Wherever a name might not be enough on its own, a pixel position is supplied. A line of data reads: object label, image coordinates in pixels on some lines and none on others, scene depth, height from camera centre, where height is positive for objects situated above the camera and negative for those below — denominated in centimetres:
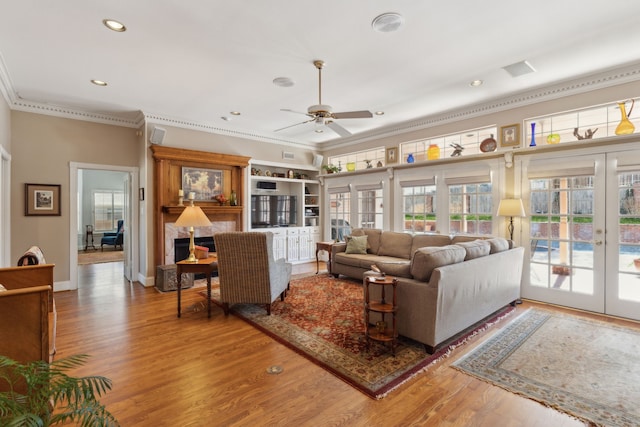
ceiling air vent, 341 +162
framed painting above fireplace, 561 +55
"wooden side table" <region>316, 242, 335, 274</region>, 585 -66
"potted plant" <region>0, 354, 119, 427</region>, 108 -71
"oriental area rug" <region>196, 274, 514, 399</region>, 242 -124
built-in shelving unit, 679 +14
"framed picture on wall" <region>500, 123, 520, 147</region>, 446 +112
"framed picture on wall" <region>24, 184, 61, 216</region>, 466 +19
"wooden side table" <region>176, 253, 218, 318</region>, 374 -67
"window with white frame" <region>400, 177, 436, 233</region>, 555 +14
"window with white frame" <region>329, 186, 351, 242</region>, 713 +3
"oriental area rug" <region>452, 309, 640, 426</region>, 207 -126
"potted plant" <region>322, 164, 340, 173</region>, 730 +101
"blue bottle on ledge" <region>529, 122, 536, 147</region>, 430 +107
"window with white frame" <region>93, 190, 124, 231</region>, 1042 +10
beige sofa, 273 -73
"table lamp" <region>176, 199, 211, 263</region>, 387 -9
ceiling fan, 337 +109
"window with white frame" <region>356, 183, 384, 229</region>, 648 +13
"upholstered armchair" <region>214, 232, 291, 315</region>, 357 -65
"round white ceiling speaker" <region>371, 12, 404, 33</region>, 259 +163
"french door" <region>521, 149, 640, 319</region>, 362 -23
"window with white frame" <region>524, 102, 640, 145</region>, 382 +116
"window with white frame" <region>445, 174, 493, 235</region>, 482 +12
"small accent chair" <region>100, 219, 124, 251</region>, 985 -86
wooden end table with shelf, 270 -85
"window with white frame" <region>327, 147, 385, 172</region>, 662 +122
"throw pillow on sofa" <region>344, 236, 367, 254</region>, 559 -59
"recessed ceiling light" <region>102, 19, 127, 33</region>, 267 +163
